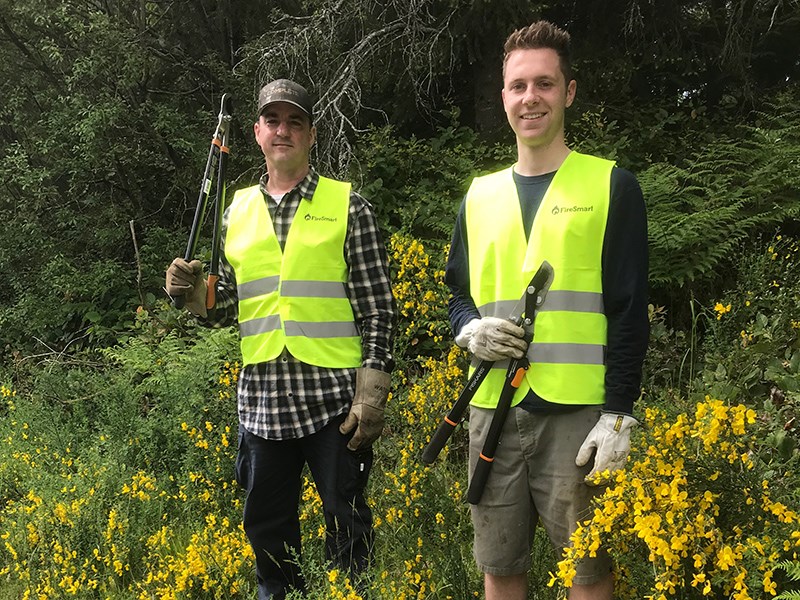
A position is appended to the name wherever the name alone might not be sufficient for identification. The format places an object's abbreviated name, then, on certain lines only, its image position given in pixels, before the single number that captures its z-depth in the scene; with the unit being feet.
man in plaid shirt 8.54
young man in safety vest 6.40
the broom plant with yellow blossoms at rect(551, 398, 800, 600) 5.82
